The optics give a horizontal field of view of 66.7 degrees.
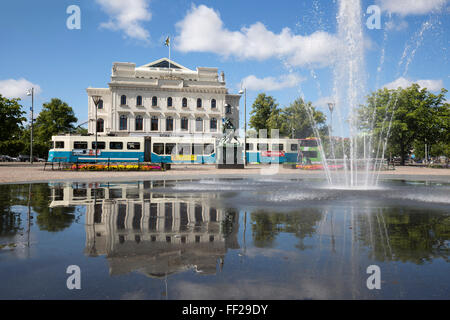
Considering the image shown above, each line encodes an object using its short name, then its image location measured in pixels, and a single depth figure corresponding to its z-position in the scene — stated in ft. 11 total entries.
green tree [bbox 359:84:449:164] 153.07
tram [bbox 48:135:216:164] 113.60
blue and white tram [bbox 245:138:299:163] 139.85
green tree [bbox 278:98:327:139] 205.26
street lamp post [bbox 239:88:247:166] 123.91
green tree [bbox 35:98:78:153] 189.98
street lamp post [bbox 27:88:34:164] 147.39
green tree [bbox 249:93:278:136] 205.67
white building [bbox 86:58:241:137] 168.66
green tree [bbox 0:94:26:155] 134.31
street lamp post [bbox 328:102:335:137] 117.68
